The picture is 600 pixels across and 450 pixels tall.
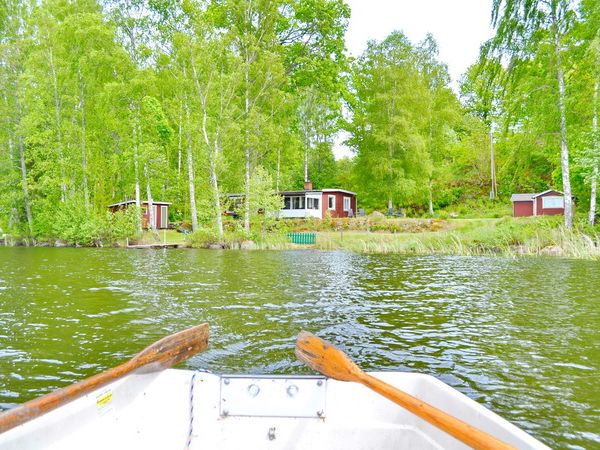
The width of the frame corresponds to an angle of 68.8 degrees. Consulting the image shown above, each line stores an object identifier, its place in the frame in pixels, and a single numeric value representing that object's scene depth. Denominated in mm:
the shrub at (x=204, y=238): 24891
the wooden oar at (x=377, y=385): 1820
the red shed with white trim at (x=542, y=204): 32250
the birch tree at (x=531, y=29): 17344
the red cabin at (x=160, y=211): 36156
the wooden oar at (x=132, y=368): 2053
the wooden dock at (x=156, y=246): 25000
